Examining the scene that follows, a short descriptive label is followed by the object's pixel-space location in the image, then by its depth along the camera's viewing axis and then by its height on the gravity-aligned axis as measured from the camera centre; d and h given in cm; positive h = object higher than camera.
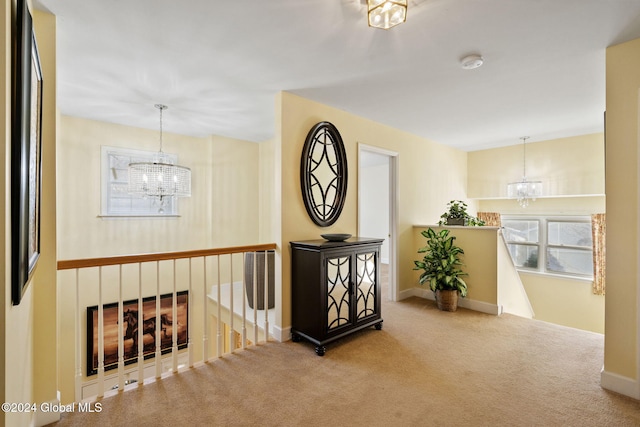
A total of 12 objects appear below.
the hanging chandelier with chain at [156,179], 327 +41
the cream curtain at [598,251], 466 -59
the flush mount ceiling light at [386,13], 159 +111
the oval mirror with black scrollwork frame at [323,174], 305 +44
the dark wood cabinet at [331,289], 263 -70
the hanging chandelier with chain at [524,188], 470 +42
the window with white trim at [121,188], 379 +36
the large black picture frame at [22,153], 103 +23
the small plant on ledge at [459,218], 411 -5
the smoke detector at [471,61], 223 +116
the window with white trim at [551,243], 495 -52
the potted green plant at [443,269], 371 -69
